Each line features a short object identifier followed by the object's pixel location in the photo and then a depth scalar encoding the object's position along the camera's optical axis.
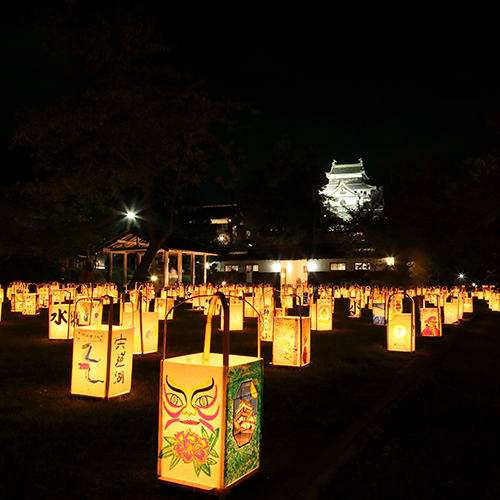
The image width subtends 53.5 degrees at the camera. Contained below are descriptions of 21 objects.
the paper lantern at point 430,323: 12.16
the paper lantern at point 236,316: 12.26
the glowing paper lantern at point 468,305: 19.43
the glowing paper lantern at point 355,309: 16.88
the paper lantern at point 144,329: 8.60
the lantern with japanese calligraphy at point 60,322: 10.36
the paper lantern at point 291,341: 7.79
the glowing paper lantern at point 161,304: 13.24
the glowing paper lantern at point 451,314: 15.36
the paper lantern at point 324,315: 12.94
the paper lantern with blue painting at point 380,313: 14.32
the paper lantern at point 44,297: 18.11
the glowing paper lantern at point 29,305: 15.91
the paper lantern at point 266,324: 10.73
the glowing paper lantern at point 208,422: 3.24
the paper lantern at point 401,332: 9.61
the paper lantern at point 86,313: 10.55
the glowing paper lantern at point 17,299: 16.66
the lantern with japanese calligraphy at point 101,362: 5.68
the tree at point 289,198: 47.31
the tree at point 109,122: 19.22
